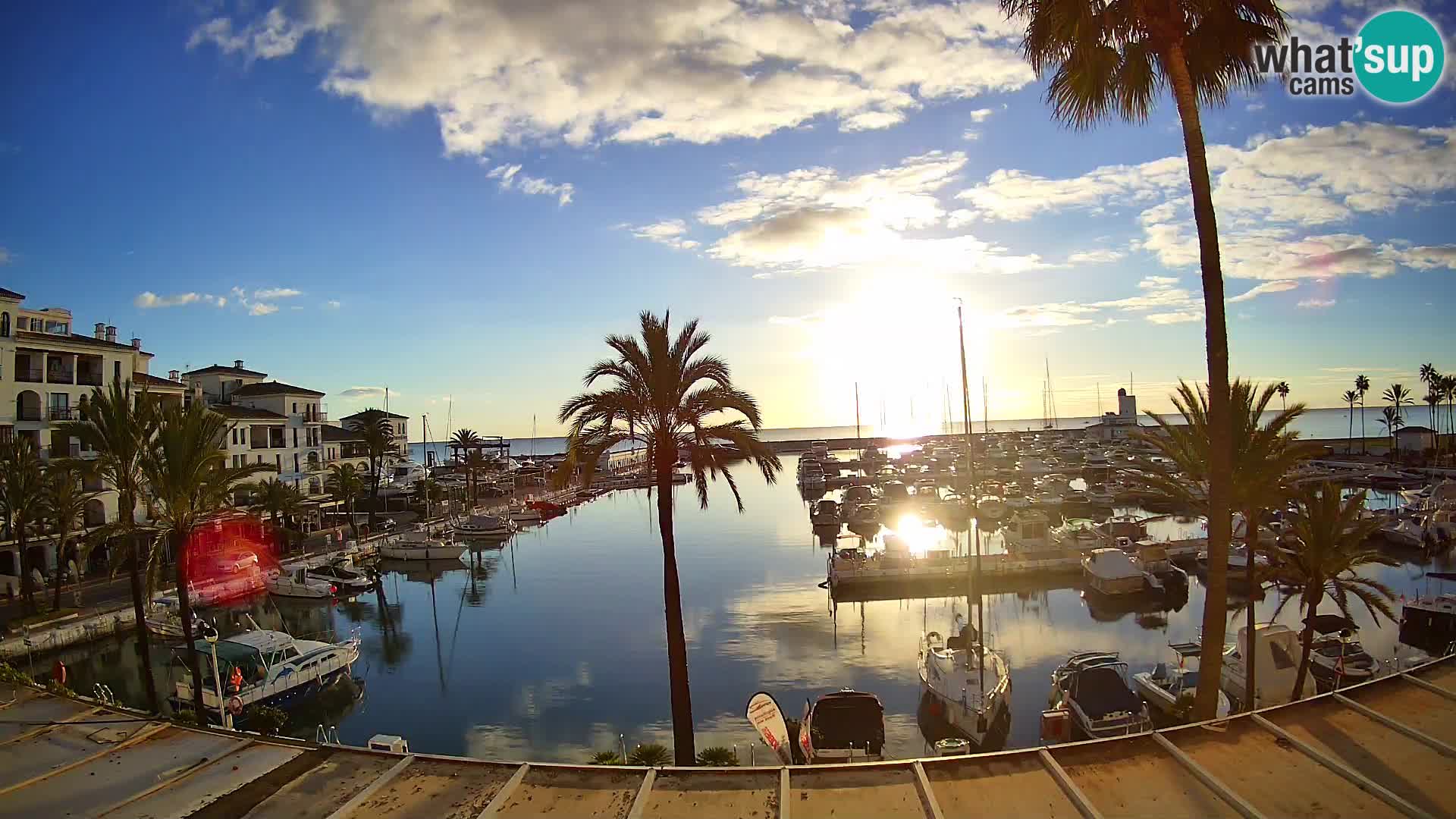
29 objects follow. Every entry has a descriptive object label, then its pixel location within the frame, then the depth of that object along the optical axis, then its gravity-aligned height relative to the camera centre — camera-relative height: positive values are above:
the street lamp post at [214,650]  18.39 -6.01
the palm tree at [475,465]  87.94 -2.92
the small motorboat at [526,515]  75.75 -8.01
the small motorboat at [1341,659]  22.48 -8.20
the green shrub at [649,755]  16.70 -7.37
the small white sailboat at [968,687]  22.03 -8.44
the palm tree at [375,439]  69.56 +0.54
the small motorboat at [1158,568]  40.75 -8.94
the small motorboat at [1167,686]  22.17 -8.68
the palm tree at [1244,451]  16.17 -1.00
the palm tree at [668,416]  17.12 +0.40
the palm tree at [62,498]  33.72 -1.94
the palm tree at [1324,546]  16.72 -3.29
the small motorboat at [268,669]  25.22 -8.15
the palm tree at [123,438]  20.75 +0.51
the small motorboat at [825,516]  69.69 -8.65
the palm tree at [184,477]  19.72 -0.66
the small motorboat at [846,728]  18.48 -7.89
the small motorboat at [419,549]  56.72 -8.19
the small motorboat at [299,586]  44.66 -8.39
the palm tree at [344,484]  62.69 -3.28
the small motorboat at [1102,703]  19.89 -8.13
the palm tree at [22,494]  33.28 -1.52
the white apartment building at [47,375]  39.75 +4.84
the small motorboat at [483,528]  67.75 -8.13
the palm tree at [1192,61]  11.30 +5.62
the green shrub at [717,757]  16.94 -7.57
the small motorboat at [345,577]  46.38 -8.34
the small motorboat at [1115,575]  40.16 -8.90
